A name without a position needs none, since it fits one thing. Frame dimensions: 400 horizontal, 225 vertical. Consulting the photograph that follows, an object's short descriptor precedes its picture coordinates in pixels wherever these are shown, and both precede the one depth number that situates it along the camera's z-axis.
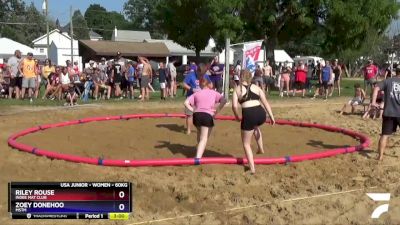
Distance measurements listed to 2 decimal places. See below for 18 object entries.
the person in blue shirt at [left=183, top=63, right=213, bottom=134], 11.41
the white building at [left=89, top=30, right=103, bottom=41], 109.85
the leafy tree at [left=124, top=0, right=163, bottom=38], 118.42
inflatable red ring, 8.22
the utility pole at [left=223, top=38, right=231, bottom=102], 17.19
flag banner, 19.05
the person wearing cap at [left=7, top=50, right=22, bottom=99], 18.52
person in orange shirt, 17.84
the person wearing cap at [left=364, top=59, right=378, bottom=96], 21.70
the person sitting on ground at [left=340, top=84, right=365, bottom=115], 15.57
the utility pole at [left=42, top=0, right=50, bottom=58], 47.16
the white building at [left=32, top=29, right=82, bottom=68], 56.22
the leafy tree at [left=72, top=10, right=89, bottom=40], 108.75
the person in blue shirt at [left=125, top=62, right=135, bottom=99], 19.69
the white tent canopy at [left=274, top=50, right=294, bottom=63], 64.96
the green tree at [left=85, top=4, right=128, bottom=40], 129.62
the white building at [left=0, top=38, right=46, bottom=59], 49.78
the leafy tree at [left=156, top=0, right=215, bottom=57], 31.50
